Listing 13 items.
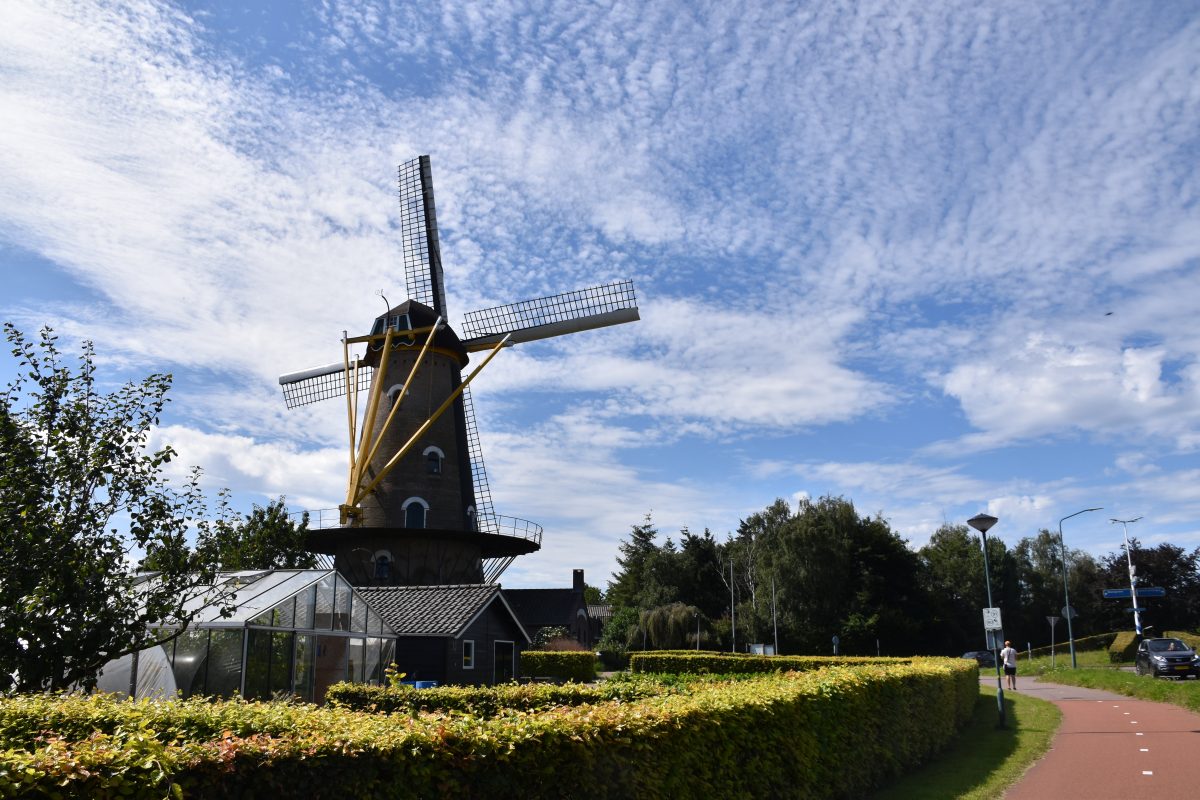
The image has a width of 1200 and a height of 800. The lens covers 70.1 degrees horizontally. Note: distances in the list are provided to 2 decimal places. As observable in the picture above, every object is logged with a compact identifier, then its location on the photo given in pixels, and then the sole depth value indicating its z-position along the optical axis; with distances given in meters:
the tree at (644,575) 64.50
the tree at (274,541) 37.38
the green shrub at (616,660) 55.63
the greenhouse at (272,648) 17.58
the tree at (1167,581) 55.41
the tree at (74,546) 10.37
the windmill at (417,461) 32.41
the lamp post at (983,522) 19.81
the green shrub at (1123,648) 45.50
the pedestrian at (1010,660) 28.20
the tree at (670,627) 57.09
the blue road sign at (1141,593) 45.24
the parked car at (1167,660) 29.91
